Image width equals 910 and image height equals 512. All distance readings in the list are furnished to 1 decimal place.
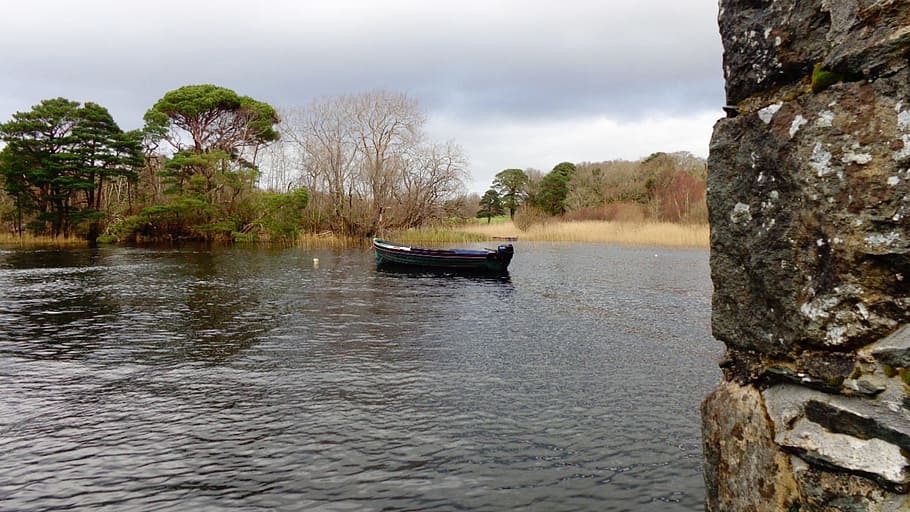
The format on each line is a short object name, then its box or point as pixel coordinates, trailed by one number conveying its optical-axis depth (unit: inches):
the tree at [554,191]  2428.6
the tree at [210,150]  1488.7
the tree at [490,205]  2962.6
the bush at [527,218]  1851.6
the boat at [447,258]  771.0
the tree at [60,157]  1460.4
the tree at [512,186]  2746.1
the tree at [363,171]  1552.7
